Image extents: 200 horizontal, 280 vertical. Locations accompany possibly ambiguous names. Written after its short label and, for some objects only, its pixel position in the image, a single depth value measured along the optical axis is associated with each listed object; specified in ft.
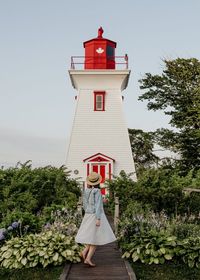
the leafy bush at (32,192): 33.83
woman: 27.07
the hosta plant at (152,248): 28.35
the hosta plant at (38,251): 27.63
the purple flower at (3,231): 30.86
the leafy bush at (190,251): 28.07
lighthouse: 83.82
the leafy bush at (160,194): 49.08
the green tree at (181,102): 98.37
